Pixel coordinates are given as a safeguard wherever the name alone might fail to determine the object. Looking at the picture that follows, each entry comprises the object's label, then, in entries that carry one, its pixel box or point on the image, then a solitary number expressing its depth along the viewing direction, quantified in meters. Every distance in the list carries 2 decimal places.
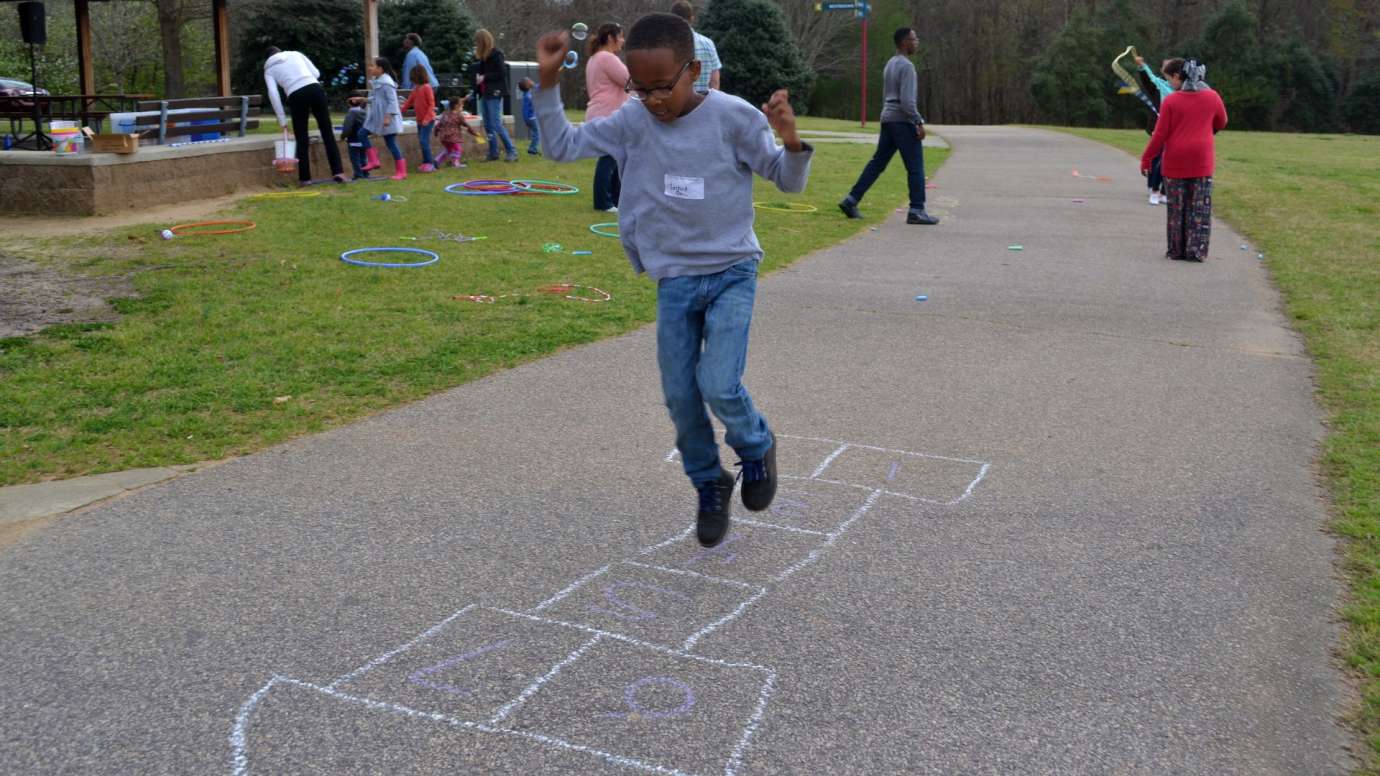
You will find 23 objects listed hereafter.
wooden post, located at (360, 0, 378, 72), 20.39
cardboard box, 11.95
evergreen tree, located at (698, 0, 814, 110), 36.41
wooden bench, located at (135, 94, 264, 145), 13.04
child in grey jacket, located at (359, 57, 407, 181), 14.38
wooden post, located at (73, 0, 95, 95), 18.39
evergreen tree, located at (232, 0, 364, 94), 29.67
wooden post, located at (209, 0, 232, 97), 19.88
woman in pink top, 10.86
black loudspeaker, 17.05
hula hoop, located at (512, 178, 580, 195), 14.11
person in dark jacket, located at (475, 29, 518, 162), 16.30
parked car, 22.73
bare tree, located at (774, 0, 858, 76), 48.09
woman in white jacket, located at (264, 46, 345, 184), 13.51
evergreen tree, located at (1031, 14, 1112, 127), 50.72
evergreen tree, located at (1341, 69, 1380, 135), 46.34
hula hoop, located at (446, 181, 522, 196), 13.44
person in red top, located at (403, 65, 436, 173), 15.17
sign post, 26.88
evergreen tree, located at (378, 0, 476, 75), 30.72
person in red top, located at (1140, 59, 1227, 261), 10.31
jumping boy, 3.88
